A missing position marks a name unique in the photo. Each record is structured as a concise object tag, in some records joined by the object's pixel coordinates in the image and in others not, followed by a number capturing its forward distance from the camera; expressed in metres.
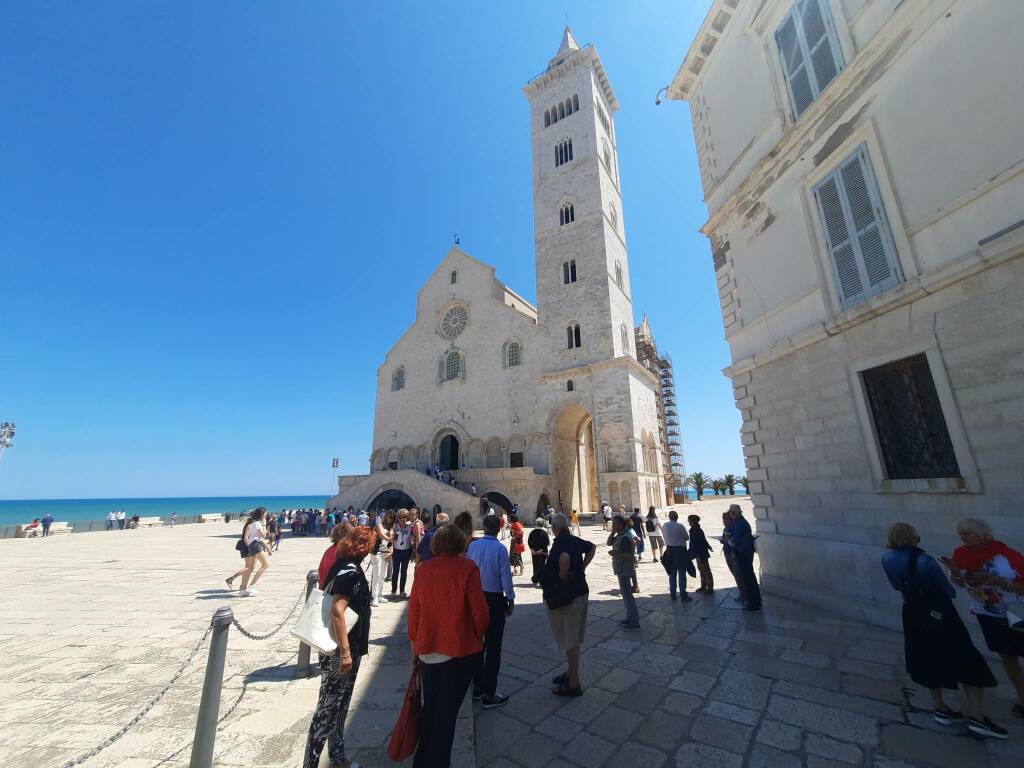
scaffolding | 41.50
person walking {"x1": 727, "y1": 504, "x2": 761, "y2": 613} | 6.70
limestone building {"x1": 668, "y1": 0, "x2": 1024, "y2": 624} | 4.90
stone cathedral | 23.16
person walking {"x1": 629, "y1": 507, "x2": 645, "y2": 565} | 11.10
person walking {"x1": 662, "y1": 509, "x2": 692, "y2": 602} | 7.36
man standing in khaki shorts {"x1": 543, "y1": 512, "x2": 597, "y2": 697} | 4.11
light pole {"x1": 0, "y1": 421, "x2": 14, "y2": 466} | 23.59
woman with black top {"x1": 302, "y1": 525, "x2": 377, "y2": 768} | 2.96
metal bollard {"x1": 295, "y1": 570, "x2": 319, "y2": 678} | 4.58
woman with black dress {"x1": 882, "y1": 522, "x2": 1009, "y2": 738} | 3.27
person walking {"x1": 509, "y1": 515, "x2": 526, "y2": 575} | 10.03
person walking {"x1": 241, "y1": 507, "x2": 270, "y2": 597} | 8.11
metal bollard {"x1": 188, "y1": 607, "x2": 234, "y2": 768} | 2.74
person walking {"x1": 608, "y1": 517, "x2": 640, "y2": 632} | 5.89
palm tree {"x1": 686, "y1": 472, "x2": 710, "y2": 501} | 47.69
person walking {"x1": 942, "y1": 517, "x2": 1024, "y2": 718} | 3.31
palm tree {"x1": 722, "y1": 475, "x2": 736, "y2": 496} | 49.81
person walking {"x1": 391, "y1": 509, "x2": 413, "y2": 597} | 8.12
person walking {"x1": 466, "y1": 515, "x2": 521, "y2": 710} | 4.00
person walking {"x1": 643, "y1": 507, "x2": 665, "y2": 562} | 12.04
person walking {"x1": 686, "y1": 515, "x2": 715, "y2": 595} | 7.84
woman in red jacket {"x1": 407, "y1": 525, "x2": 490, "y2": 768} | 2.72
